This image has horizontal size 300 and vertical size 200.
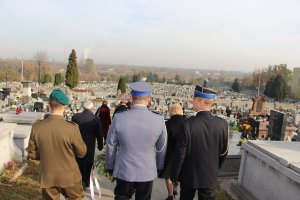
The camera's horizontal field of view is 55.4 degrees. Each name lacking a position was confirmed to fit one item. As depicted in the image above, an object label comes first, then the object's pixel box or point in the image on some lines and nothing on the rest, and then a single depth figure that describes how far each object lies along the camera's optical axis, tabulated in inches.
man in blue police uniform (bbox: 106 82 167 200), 120.8
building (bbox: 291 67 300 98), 2565.7
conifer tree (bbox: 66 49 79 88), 1471.5
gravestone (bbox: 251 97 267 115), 926.4
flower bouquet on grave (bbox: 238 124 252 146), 465.8
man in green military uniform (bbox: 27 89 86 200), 123.3
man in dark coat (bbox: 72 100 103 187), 198.1
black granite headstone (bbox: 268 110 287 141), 402.3
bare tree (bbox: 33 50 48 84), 2657.5
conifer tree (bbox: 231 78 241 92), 2333.9
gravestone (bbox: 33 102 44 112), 681.5
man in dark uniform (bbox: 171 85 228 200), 128.9
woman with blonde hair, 179.0
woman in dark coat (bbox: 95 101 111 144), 300.4
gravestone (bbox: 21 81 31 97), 1020.5
